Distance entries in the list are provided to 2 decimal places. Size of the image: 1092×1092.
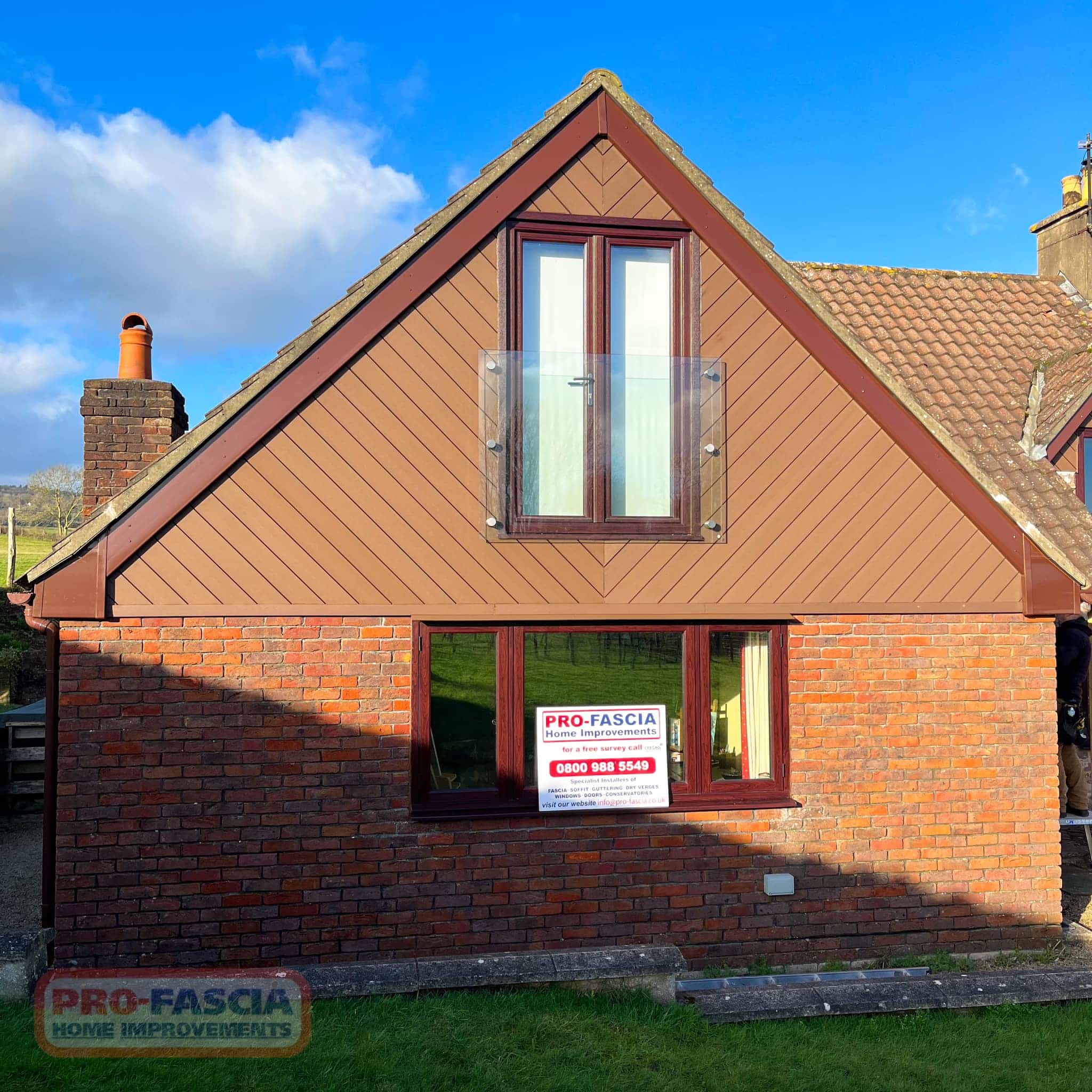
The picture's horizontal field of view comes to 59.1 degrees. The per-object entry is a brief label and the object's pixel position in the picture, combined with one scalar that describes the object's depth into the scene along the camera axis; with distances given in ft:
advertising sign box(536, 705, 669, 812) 24.41
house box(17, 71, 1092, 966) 22.59
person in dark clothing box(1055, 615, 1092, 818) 29.55
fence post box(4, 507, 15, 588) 79.15
